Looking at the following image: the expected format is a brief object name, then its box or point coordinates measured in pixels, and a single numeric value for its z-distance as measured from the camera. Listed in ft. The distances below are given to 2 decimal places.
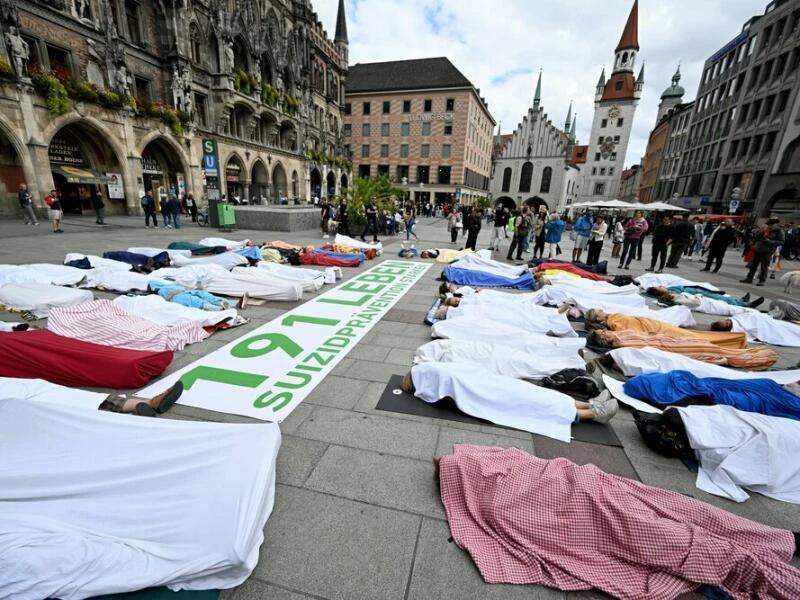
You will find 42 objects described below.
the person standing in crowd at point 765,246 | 34.60
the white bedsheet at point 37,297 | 18.38
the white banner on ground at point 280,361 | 12.33
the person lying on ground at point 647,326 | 17.26
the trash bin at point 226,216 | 57.31
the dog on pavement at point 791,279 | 32.94
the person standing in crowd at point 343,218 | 55.89
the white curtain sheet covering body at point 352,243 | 40.29
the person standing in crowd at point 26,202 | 50.14
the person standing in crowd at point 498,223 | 49.19
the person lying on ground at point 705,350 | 16.07
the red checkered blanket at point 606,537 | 6.30
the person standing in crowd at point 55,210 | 45.88
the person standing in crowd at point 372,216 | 53.57
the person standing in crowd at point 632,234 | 40.96
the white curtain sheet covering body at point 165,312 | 17.33
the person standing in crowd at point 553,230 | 42.98
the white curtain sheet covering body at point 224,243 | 36.42
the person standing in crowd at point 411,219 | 58.65
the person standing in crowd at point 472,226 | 47.37
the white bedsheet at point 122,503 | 5.36
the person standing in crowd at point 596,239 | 38.14
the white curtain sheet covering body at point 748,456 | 8.92
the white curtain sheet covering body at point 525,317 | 18.42
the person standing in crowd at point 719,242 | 40.40
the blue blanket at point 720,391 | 11.11
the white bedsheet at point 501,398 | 11.16
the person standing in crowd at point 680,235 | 38.63
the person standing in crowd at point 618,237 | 47.42
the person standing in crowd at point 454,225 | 59.11
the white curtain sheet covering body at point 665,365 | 13.73
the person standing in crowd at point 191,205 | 70.31
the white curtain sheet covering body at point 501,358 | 13.52
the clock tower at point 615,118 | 202.90
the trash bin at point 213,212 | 58.44
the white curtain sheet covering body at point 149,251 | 29.27
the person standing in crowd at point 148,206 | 56.49
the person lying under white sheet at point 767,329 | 20.26
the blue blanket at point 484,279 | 29.89
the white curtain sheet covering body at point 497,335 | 15.16
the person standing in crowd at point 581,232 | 42.62
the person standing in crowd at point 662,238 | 37.29
